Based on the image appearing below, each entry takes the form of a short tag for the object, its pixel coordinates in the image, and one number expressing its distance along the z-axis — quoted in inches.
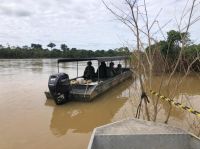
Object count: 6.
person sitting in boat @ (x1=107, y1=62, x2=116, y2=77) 318.8
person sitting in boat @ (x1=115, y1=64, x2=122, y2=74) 370.7
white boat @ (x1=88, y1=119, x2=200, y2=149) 78.7
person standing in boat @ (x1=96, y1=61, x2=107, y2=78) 307.0
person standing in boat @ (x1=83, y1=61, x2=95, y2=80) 289.0
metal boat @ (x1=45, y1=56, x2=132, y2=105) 205.0
